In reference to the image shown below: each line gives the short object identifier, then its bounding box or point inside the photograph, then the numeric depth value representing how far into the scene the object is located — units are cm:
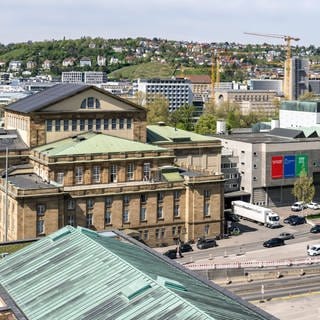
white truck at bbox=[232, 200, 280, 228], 9706
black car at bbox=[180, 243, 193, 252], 8244
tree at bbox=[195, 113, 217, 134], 16738
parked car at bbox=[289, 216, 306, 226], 9838
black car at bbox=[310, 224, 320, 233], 9329
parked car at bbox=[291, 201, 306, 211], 10825
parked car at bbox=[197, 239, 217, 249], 8447
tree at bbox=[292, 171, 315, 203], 10700
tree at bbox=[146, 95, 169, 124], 19150
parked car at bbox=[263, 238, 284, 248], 8506
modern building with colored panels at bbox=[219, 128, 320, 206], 11162
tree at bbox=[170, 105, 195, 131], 18138
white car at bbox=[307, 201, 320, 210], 10900
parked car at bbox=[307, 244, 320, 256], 8106
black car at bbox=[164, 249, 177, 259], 7925
